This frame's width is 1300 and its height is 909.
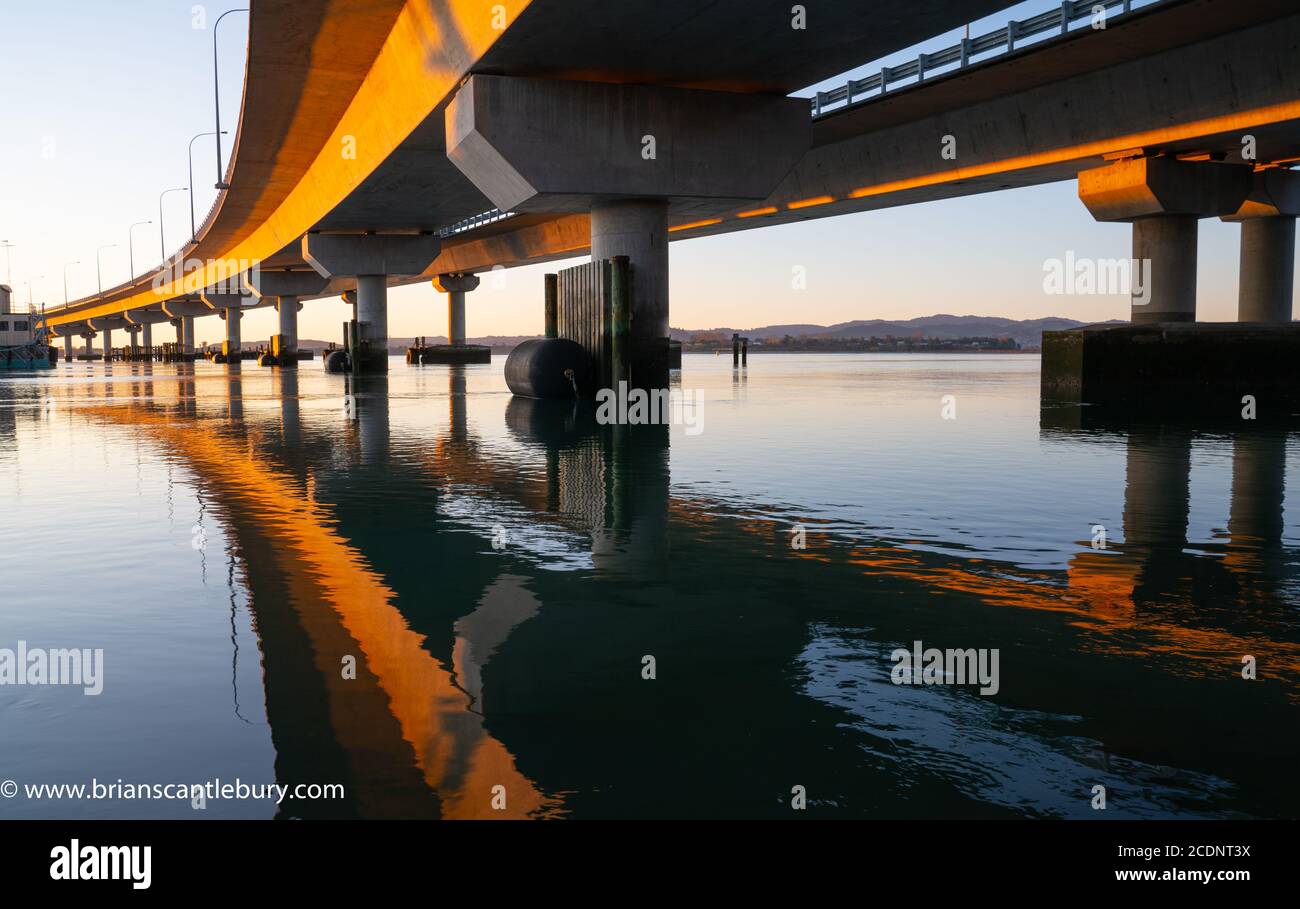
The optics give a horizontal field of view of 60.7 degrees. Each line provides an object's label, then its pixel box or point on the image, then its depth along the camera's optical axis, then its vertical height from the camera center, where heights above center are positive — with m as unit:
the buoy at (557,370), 32.06 -0.19
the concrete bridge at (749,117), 22.33 +6.25
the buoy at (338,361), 63.03 +0.28
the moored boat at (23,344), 81.50 +1.87
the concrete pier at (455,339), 89.06 +2.11
